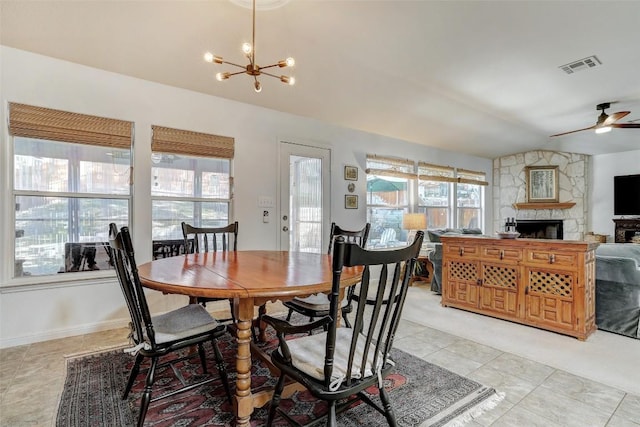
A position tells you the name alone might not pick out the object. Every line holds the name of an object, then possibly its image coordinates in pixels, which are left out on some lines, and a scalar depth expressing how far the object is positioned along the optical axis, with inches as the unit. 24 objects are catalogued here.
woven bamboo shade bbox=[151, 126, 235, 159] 129.3
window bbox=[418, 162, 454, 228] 238.8
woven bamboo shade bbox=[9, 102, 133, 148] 104.3
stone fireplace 267.3
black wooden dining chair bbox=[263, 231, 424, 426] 46.2
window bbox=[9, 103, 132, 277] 107.4
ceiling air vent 127.3
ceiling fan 153.3
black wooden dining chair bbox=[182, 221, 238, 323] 96.6
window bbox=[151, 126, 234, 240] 131.8
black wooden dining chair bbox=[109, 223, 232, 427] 58.6
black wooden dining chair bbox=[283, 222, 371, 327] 86.4
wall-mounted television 245.3
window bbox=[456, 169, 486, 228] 270.2
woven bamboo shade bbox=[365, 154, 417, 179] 202.7
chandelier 81.2
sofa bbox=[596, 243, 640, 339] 111.8
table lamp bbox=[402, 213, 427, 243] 199.6
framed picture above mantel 275.7
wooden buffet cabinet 110.5
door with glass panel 164.4
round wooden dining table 55.8
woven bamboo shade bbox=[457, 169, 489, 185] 266.5
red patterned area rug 65.8
